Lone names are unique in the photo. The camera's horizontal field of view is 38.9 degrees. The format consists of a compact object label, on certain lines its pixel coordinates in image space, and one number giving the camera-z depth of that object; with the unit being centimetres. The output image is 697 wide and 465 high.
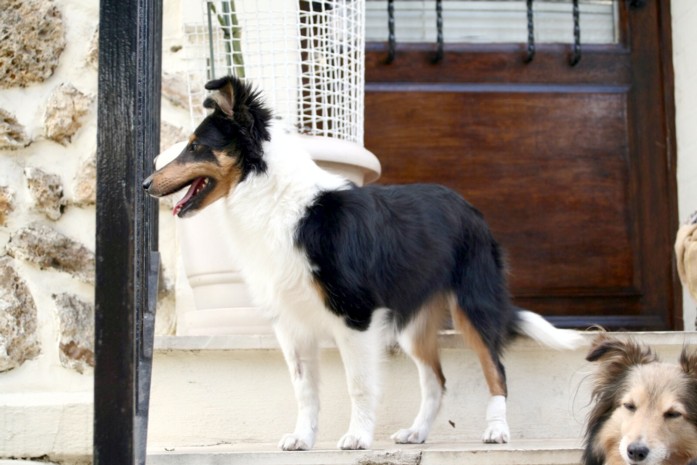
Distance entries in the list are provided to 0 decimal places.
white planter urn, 332
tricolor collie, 279
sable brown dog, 242
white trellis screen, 356
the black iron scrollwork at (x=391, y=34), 425
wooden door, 425
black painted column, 187
